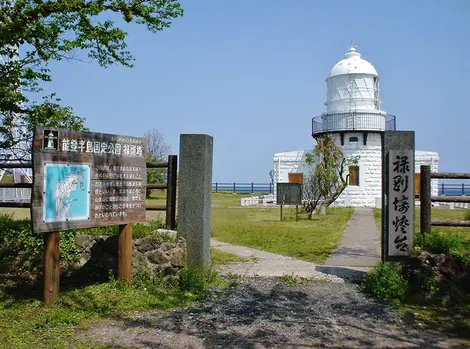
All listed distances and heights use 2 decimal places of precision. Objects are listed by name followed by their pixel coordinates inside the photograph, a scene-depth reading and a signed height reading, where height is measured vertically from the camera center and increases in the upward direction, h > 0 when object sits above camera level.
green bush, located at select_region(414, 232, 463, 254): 6.14 -0.75
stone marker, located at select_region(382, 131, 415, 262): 6.59 -0.23
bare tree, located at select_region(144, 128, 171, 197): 29.93 +0.52
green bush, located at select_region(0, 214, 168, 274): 6.60 -0.98
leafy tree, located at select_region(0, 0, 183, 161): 7.20 +2.30
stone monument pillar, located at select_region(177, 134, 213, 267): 6.91 -0.17
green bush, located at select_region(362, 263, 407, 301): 6.14 -1.31
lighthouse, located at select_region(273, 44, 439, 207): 28.14 +3.45
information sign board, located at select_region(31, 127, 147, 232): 5.22 +0.03
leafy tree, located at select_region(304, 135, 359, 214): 22.53 +0.67
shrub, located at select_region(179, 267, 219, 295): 6.42 -1.36
